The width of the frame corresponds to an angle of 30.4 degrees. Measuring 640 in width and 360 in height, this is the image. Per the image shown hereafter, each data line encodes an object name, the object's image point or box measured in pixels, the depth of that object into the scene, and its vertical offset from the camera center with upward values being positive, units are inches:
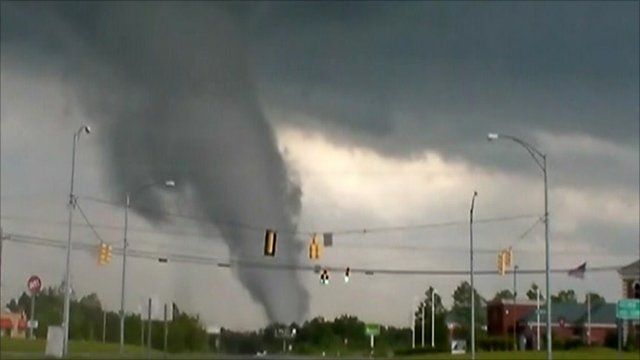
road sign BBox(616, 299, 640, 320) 2758.4 +108.1
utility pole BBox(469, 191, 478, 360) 2984.0 +66.9
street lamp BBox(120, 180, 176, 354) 2903.1 +86.0
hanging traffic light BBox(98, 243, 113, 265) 2672.2 +208.8
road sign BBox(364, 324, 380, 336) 5162.4 +94.6
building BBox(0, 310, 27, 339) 3411.4 +62.3
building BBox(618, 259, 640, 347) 4854.8 +339.1
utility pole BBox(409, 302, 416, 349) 5639.8 +66.5
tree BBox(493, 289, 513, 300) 7298.2 +358.6
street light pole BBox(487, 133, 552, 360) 2236.7 +140.5
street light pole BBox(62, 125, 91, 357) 2561.5 +79.8
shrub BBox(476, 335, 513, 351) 5334.6 +45.6
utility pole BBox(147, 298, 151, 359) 2578.0 +27.7
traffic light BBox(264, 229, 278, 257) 2485.1 +221.6
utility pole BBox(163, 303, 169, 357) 2632.9 +38.3
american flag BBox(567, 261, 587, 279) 2819.9 +195.5
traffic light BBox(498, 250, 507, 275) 2691.9 +206.4
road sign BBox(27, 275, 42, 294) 2415.1 +123.6
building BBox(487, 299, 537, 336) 6589.6 +221.7
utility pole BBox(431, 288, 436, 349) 5447.8 +100.1
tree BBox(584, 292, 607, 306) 7160.4 +332.3
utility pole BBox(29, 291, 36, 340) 3197.8 +37.4
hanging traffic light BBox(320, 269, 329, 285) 3068.4 +192.8
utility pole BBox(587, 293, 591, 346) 5910.4 +168.5
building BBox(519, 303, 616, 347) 6038.4 +167.2
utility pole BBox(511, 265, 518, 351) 5398.6 +146.3
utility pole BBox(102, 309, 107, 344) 3710.6 +62.1
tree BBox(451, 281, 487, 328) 7415.4 +254.9
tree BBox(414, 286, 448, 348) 6265.3 +161.4
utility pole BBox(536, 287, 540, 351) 4980.8 +83.1
